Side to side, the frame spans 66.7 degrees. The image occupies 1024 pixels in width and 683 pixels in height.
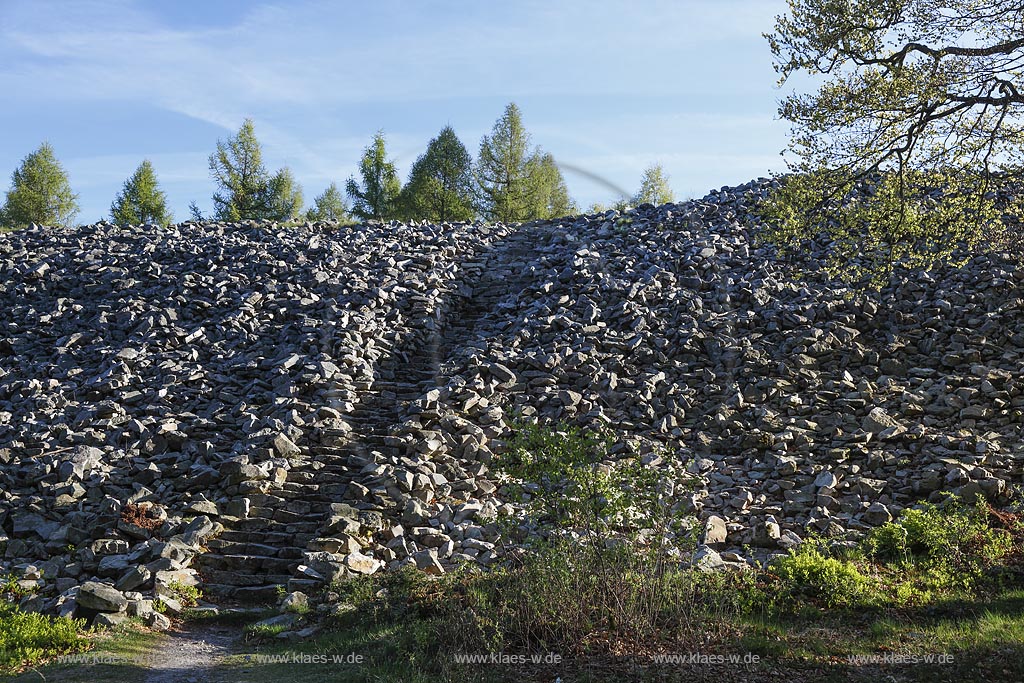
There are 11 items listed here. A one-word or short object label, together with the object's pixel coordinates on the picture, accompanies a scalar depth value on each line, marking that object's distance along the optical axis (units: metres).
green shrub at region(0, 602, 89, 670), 7.48
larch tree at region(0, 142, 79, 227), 41.75
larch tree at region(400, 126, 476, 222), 37.81
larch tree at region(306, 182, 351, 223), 45.41
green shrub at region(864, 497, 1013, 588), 8.84
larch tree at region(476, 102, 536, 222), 37.44
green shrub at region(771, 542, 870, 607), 8.07
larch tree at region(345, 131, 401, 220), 41.97
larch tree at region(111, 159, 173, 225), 42.69
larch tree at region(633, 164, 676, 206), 47.47
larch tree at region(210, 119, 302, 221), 40.31
